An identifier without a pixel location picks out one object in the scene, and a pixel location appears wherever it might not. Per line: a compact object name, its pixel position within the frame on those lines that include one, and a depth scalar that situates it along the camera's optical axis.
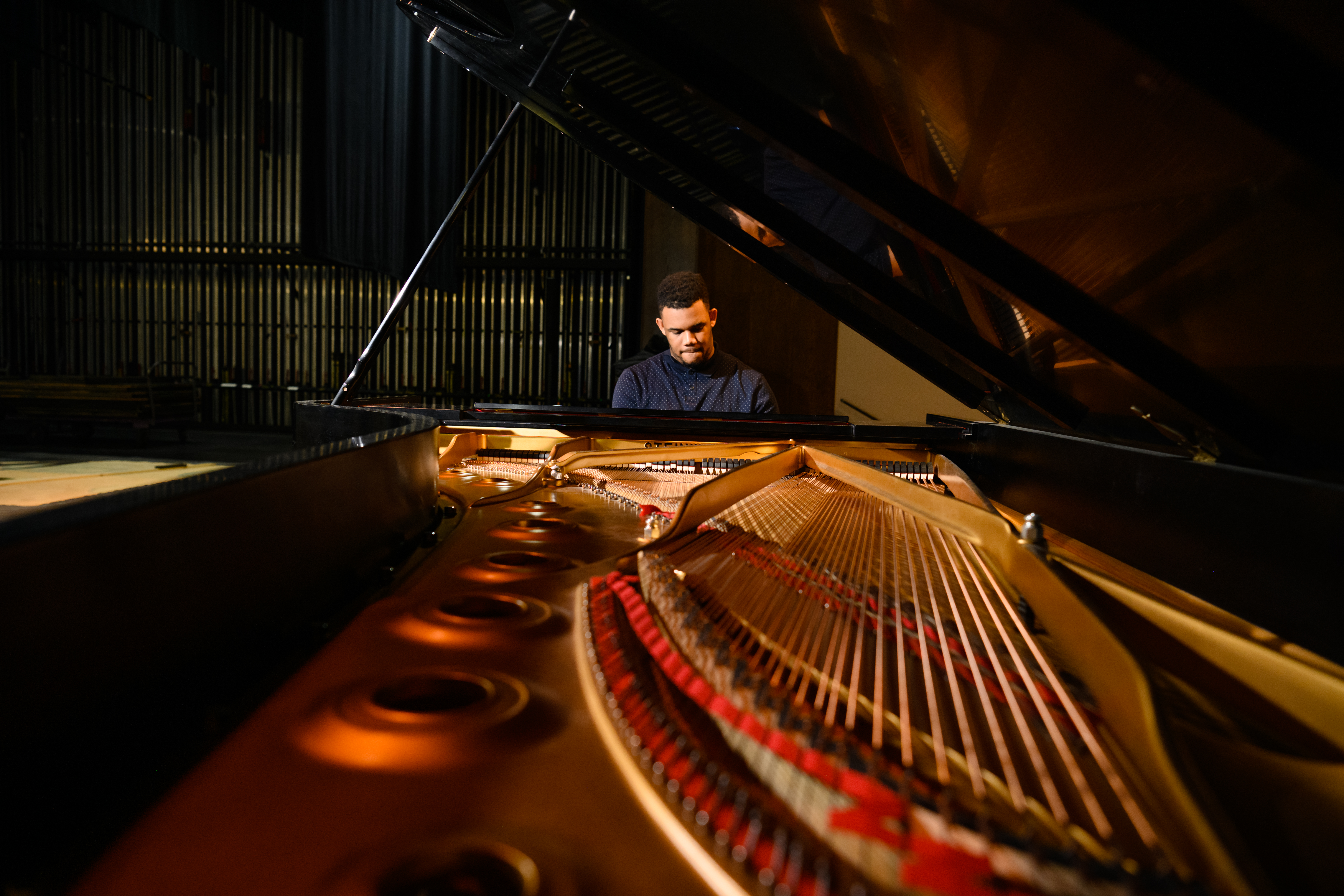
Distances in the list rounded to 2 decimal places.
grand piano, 0.44
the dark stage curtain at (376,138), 4.11
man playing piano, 3.87
